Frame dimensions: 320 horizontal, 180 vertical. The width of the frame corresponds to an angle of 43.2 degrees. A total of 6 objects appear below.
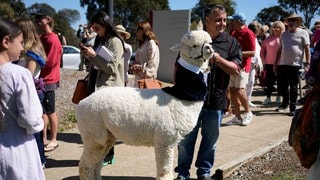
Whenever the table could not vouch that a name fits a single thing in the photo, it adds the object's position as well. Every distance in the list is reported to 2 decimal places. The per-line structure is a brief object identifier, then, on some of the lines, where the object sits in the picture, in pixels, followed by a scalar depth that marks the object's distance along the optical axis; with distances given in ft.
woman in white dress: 8.77
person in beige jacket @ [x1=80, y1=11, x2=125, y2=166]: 15.03
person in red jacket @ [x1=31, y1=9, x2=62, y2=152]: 17.90
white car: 71.51
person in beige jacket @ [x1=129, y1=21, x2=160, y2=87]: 20.66
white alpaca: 12.23
